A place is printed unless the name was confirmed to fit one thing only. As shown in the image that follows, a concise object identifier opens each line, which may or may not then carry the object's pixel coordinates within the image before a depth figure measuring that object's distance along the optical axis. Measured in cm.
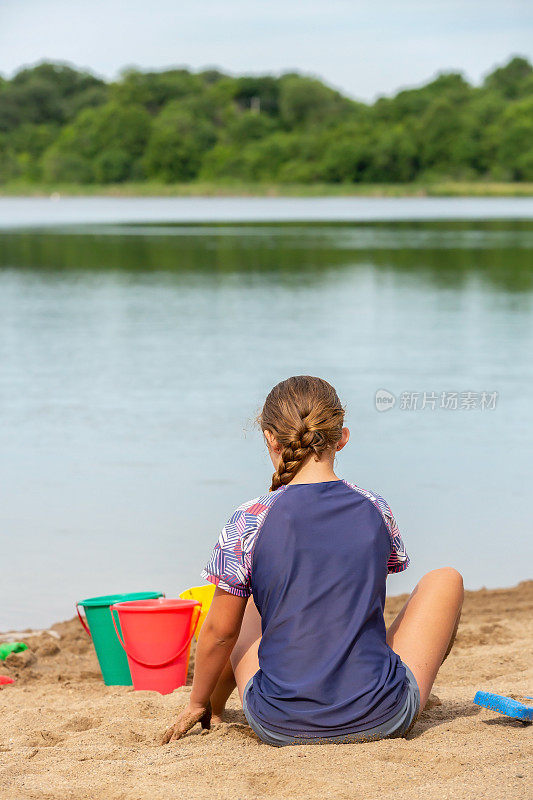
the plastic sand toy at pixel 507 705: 586
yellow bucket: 798
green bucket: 752
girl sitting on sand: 531
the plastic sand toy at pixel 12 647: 839
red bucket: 709
